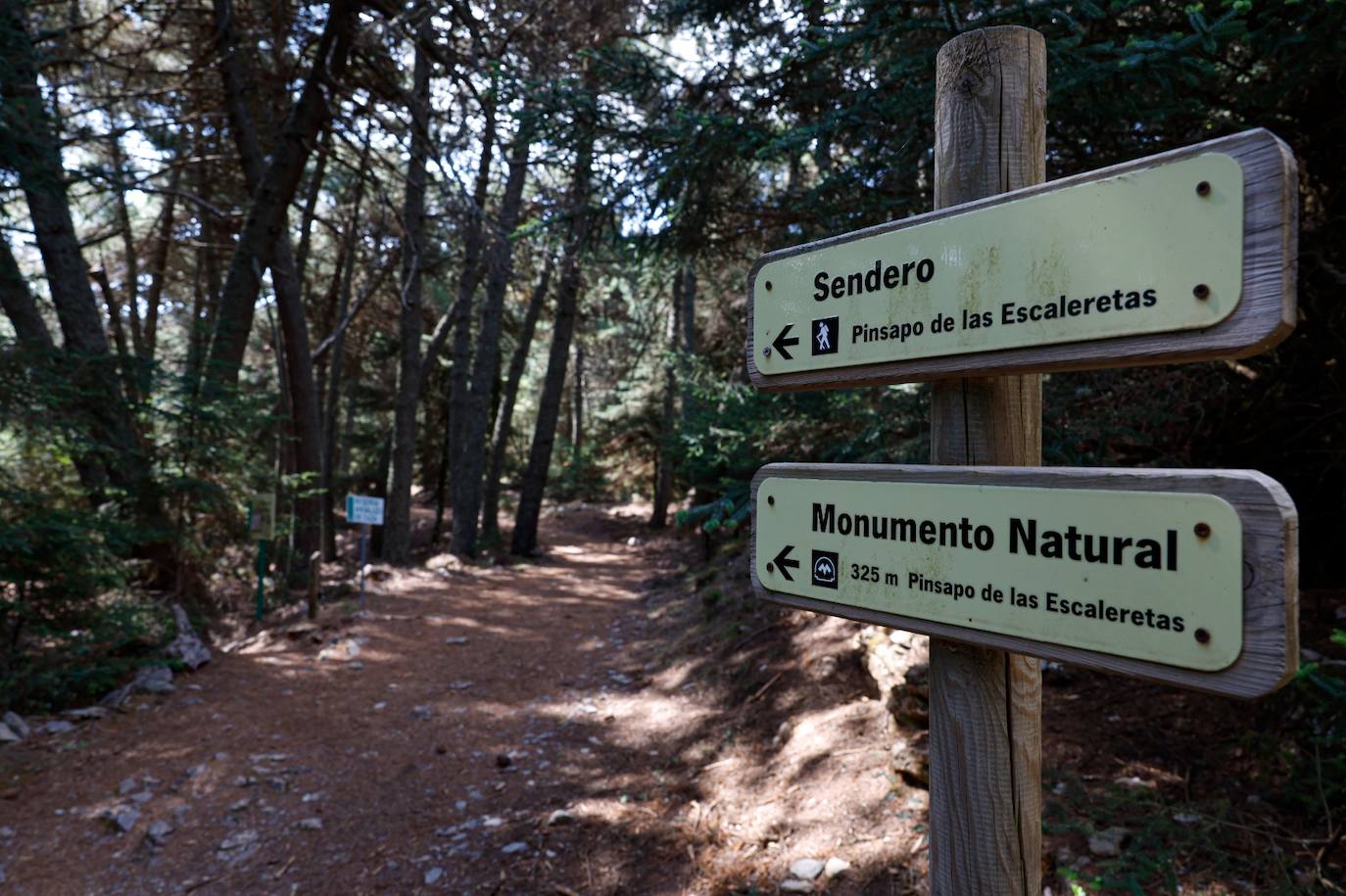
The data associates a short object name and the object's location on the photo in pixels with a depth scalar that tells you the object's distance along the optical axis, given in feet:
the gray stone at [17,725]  17.52
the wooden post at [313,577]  30.30
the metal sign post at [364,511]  33.91
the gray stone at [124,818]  14.23
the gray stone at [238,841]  13.78
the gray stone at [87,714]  18.79
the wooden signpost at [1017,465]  3.70
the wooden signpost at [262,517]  29.22
